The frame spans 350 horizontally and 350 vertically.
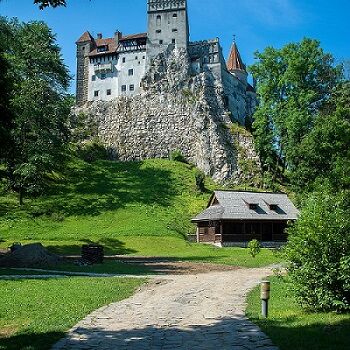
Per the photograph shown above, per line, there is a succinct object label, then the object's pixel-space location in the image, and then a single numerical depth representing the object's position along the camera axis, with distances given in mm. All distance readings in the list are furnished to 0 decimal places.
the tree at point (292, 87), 52688
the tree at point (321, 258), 11109
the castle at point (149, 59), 92562
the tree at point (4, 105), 25388
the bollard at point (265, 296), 10820
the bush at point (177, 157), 82125
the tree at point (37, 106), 49906
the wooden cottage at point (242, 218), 47156
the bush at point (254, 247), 32688
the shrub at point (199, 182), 65981
